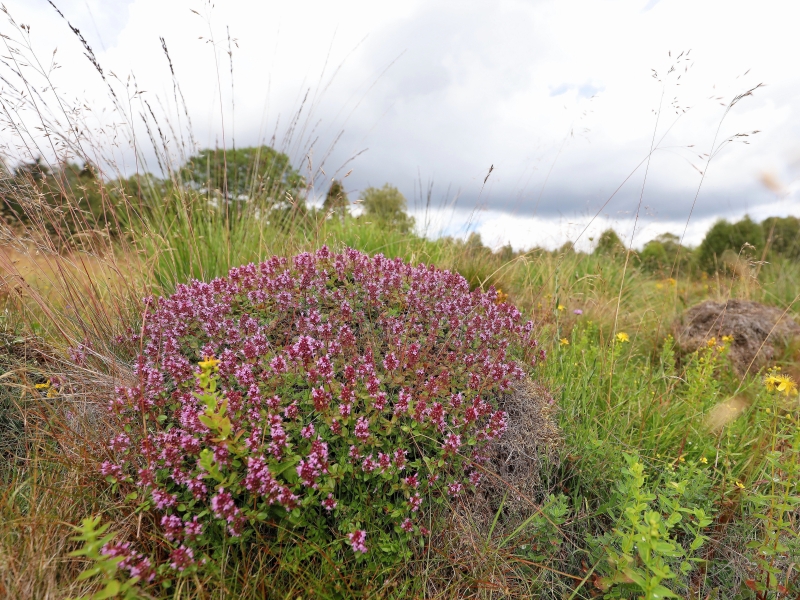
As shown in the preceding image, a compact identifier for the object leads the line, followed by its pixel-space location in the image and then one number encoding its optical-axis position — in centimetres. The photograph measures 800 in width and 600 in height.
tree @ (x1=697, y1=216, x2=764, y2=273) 1286
